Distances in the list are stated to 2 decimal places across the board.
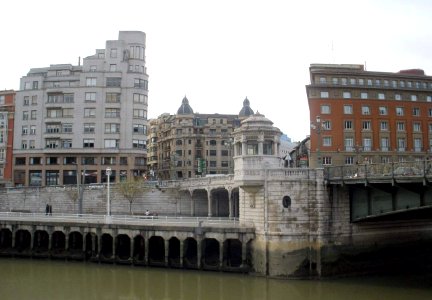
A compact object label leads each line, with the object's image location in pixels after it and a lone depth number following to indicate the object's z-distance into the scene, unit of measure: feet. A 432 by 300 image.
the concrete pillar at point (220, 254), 136.05
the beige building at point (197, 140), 398.21
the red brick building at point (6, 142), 297.53
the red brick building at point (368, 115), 241.55
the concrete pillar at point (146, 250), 145.89
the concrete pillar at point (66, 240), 160.86
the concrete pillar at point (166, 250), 143.13
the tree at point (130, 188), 227.20
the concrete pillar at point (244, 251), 134.10
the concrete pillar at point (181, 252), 141.05
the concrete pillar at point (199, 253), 138.21
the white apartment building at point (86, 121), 286.87
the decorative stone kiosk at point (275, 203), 127.54
